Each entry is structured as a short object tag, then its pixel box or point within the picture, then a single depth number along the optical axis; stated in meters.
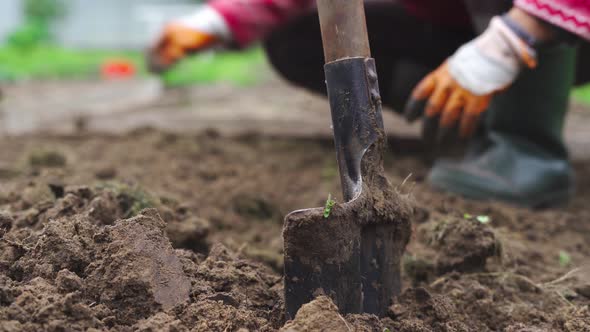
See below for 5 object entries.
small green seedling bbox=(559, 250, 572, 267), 1.38
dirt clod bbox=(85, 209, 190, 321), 1.09
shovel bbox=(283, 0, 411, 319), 1.12
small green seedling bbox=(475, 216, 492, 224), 1.30
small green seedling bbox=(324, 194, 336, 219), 1.11
